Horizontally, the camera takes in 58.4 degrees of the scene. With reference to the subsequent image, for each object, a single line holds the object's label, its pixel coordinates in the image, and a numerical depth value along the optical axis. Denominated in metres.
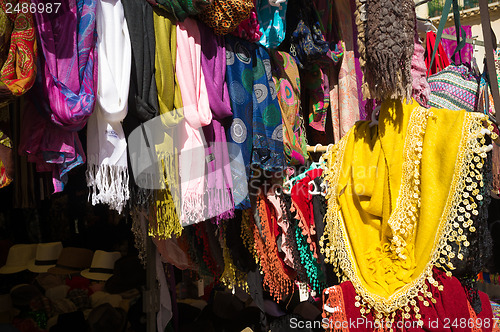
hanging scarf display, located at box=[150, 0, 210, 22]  1.94
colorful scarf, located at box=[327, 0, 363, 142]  2.80
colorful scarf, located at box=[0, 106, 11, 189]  1.51
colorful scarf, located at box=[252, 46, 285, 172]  2.26
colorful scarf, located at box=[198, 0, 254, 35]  2.09
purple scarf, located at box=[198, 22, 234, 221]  2.06
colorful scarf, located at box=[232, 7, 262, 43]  2.31
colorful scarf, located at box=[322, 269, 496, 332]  1.69
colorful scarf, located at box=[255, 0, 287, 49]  2.48
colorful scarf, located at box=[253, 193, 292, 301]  2.32
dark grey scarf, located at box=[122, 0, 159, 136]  1.80
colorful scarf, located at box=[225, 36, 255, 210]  2.16
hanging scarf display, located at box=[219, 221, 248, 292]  2.32
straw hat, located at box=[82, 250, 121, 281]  3.11
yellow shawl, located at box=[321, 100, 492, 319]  1.68
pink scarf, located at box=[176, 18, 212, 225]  1.97
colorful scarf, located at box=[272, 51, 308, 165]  2.48
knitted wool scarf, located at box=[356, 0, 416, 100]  1.74
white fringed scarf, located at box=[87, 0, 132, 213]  1.71
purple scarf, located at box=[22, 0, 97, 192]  1.56
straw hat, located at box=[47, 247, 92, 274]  3.10
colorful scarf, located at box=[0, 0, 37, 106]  1.44
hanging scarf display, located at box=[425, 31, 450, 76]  3.48
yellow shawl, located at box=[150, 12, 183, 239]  1.89
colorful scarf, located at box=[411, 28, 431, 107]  2.36
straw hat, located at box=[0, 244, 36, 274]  3.04
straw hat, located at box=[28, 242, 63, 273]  3.06
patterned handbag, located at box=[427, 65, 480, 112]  2.70
